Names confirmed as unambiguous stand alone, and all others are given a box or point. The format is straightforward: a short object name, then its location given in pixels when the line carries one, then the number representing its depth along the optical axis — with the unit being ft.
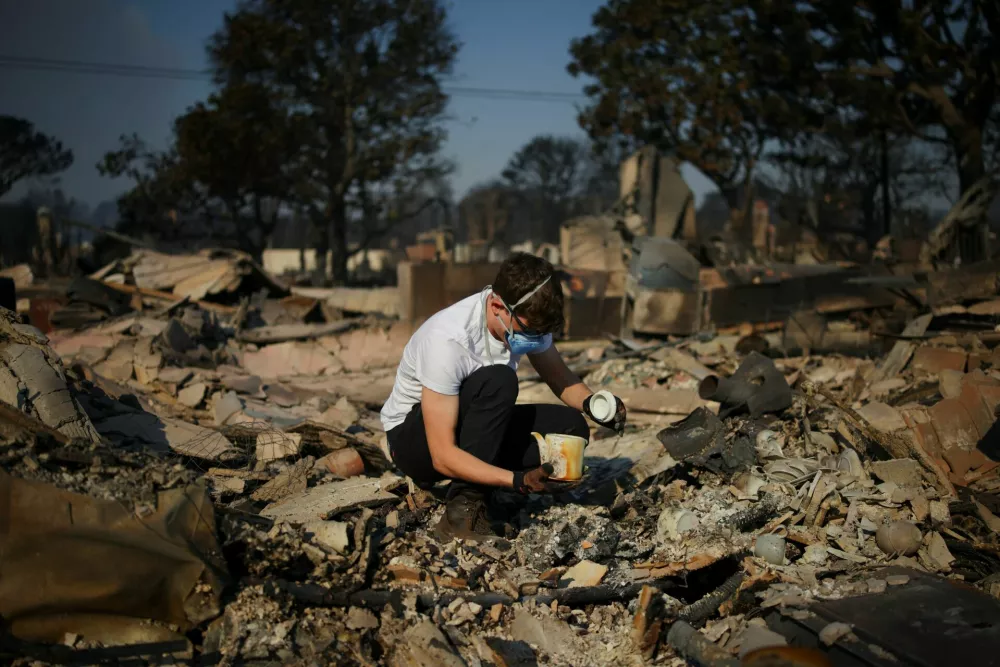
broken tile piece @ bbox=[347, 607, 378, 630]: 9.21
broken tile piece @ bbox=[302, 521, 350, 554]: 10.15
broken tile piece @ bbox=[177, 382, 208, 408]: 20.86
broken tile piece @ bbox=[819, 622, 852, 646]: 8.61
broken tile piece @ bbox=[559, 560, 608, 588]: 10.93
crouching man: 10.78
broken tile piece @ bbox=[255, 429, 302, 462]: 14.38
